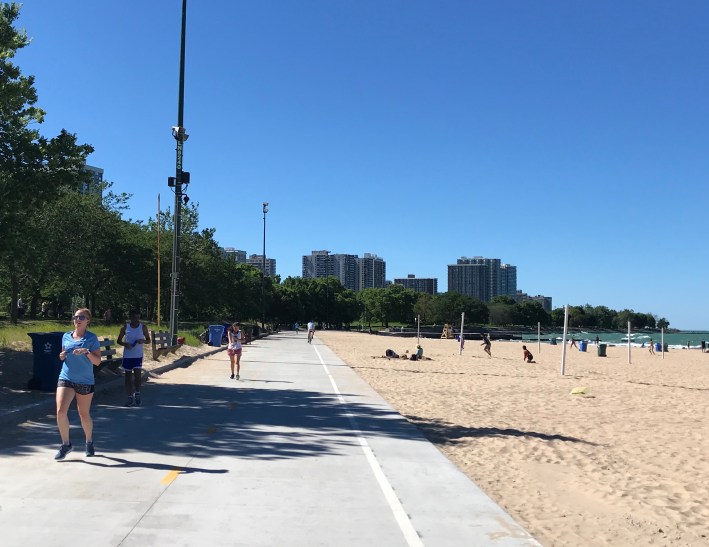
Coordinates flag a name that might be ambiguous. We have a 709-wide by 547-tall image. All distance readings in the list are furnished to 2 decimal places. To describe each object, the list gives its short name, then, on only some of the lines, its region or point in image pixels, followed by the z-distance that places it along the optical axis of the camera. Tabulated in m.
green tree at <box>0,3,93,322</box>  12.90
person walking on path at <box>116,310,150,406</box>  11.53
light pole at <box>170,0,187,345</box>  22.98
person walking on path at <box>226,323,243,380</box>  17.58
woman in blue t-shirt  6.94
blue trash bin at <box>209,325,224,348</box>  35.16
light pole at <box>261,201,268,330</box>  63.69
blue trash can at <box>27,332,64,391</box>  12.02
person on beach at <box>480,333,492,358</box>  36.77
